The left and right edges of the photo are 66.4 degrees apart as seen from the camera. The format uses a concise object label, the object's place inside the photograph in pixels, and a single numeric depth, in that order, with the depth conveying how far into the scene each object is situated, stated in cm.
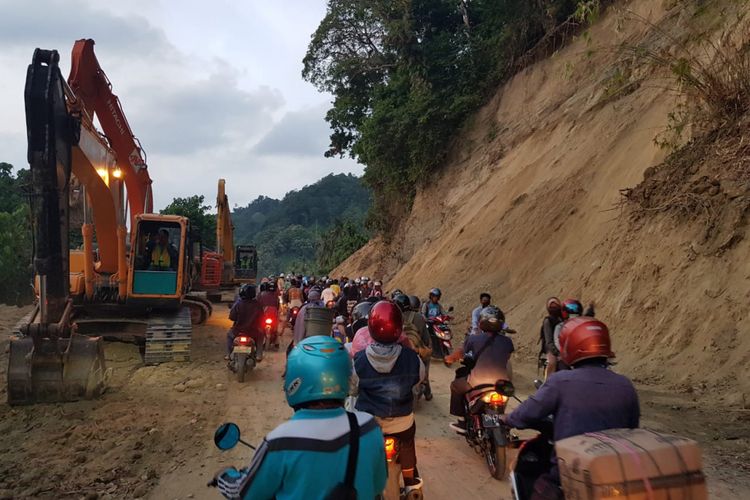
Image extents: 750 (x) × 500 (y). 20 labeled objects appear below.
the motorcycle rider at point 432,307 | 1288
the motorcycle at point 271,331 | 1420
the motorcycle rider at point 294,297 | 1872
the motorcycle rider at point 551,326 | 892
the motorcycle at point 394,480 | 462
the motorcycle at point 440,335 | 1244
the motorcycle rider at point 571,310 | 839
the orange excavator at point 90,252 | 878
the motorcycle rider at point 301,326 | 934
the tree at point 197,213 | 4778
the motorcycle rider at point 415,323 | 886
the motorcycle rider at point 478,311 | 1095
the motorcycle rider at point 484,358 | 656
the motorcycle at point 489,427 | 609
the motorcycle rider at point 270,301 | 1412
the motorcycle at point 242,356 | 1091
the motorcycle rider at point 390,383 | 478
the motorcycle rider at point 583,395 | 340
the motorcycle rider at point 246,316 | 1135
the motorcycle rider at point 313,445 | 254
